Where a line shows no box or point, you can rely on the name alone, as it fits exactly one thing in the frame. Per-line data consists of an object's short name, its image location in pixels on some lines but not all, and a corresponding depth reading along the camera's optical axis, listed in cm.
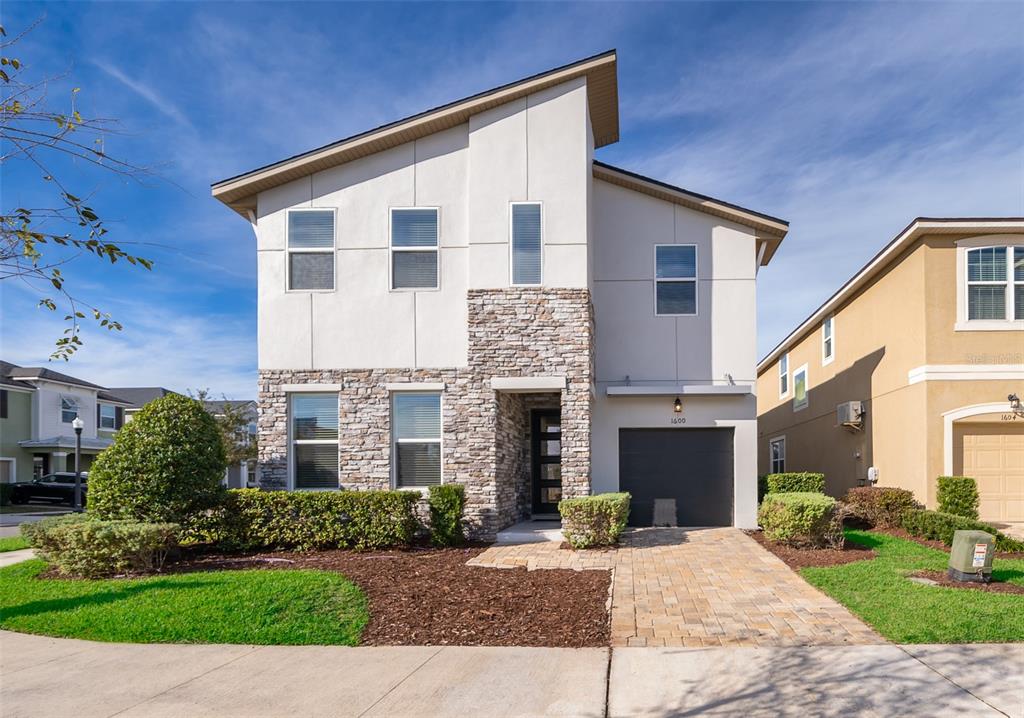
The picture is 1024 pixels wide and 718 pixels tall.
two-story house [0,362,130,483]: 3284
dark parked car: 2867
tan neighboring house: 1395
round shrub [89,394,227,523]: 1073
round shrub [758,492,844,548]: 1110
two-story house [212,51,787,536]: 1270
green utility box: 855
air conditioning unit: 1742
